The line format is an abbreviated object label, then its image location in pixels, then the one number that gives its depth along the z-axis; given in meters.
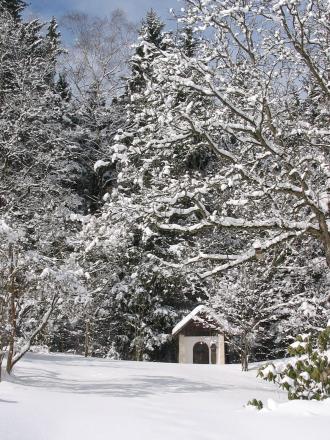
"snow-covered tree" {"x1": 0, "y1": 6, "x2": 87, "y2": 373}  18.78
